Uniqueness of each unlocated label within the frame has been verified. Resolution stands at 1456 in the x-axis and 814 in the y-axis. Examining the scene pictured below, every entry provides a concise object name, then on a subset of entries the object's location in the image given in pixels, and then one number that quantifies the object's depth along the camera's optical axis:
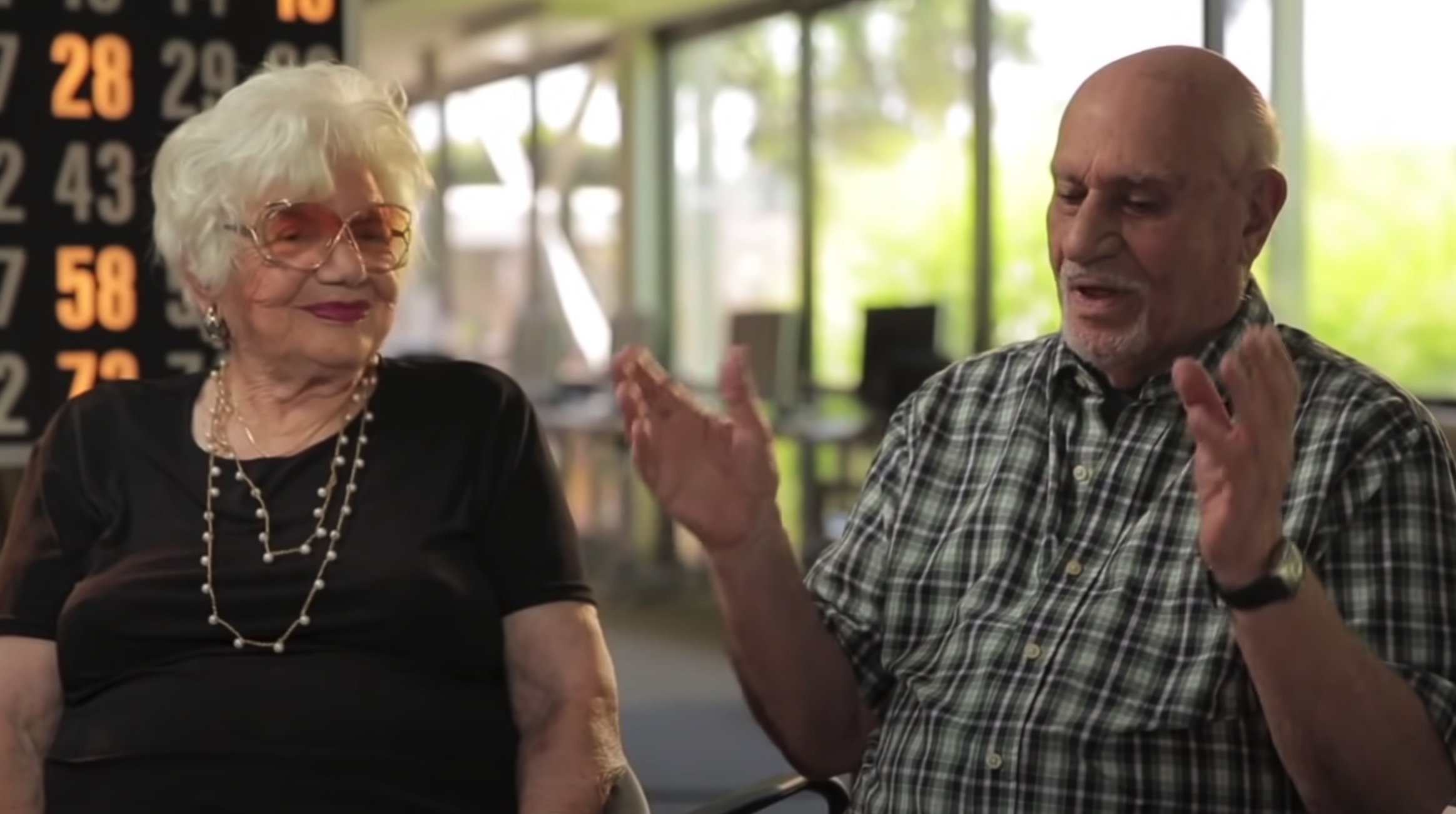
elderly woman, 1.92
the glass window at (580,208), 10.45
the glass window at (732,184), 8.95
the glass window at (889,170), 7.71
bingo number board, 2.89
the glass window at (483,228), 11.54
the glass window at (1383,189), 5.66
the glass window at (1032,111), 6.93
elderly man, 1.58
